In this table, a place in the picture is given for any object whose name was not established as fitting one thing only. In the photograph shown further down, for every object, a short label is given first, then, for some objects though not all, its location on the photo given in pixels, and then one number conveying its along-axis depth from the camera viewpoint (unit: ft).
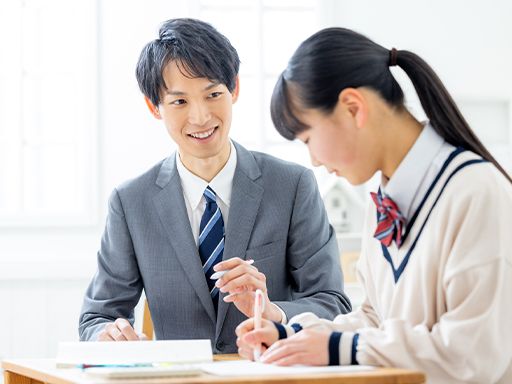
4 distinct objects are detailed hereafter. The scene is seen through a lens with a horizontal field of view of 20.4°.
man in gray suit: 7.59
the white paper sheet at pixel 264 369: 5.52
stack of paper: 6.08
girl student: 5.61
